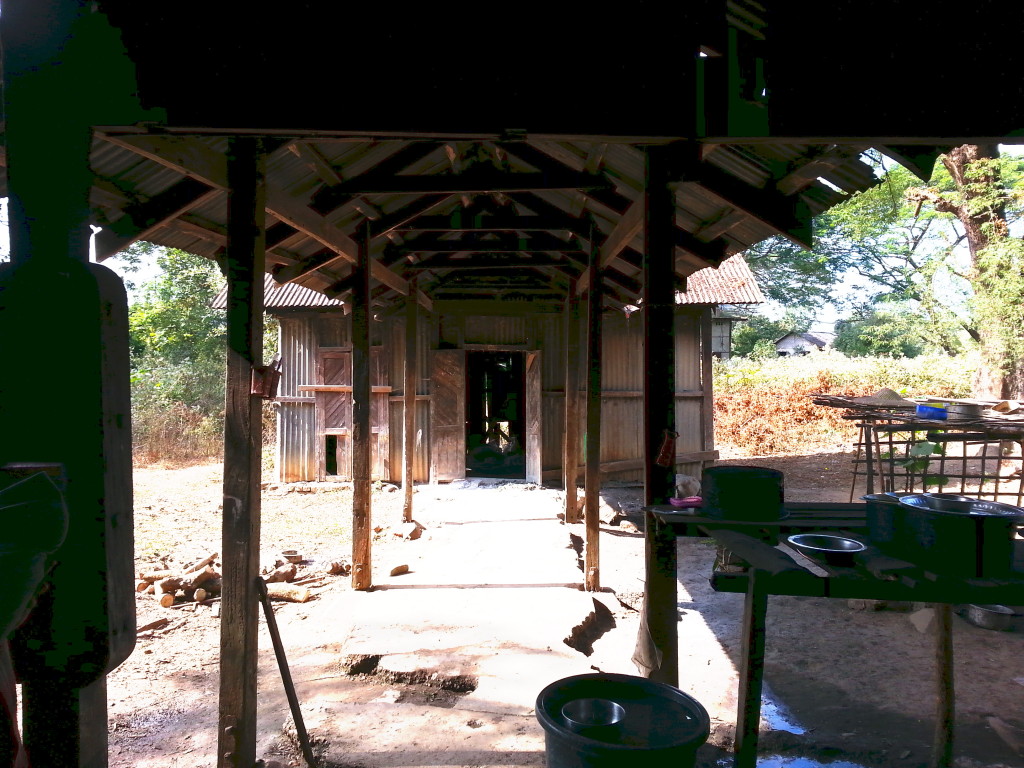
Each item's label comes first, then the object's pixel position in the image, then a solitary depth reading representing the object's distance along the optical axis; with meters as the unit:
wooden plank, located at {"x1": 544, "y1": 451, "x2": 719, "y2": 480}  11.96
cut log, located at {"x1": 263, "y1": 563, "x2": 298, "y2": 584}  6.86
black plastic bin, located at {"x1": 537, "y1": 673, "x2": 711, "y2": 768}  2.15
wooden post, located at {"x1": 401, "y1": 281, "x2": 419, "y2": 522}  8.91
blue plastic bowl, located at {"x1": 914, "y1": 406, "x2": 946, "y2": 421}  7.85
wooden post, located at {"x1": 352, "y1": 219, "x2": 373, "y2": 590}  6.01
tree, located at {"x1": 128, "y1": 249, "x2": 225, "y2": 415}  21.42
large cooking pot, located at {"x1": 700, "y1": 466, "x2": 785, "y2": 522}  3.02
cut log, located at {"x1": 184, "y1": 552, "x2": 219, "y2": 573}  6.75
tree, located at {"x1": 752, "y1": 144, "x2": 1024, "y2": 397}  14.33
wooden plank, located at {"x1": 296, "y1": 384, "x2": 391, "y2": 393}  12.15
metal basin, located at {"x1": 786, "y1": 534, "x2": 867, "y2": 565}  2.45
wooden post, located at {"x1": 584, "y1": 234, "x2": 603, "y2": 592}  6.24
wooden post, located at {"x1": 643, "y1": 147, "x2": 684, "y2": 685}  3.21
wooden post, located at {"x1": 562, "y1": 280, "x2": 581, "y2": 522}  9.05
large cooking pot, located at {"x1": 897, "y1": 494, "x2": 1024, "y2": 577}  2.26
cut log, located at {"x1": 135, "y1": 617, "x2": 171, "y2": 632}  5.68
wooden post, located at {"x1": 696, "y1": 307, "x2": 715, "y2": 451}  12.67
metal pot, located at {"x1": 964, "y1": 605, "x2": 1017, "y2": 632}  5.87
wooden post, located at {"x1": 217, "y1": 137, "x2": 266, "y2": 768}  3.19
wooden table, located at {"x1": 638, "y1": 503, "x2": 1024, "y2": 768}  2.19
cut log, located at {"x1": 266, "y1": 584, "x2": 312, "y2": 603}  6.30
